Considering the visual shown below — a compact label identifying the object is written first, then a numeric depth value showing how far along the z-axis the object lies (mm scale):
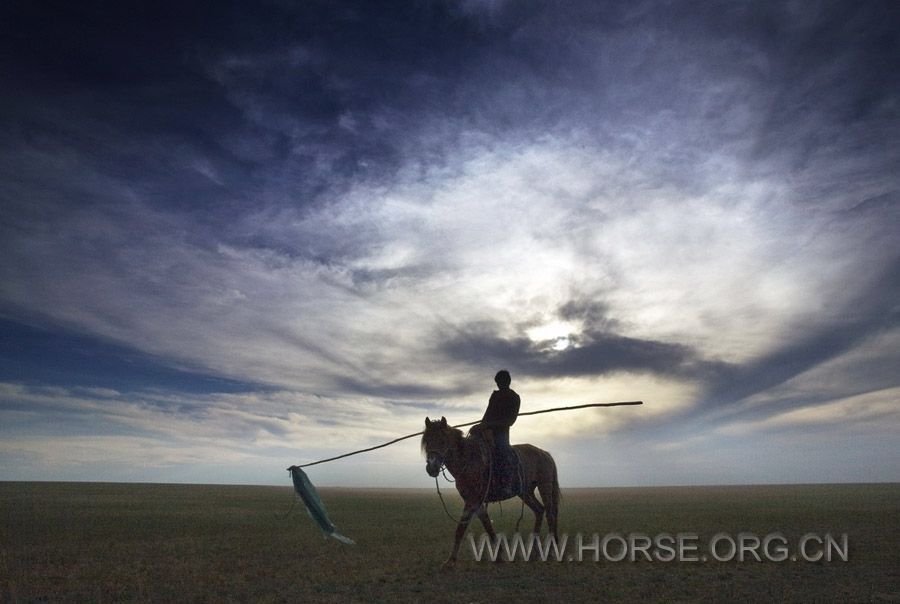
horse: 11977
